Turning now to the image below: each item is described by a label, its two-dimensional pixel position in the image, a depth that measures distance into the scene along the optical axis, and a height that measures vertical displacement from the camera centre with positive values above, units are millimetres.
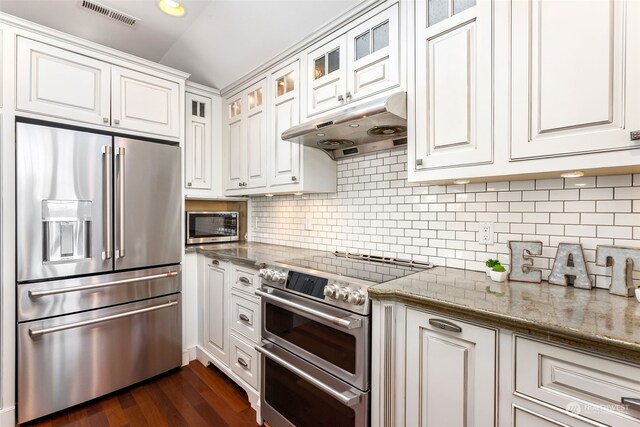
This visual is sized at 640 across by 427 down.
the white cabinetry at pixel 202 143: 2871 +655
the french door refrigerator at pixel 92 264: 1908 -372
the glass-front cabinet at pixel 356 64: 1667 +889
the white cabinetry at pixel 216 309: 2399 -814
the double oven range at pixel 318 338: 1401 -669
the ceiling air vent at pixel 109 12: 2045 +1379
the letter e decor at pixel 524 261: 1441 -240
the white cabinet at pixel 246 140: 2592 +646
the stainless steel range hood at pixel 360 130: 1534 +490
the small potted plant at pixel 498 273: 1454 -295
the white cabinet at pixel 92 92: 1919 +842
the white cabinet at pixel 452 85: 1329 +586
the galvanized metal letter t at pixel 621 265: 1204 -215
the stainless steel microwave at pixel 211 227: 2930 -163
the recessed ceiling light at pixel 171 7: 2066 +1407
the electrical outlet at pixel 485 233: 1637 -118
